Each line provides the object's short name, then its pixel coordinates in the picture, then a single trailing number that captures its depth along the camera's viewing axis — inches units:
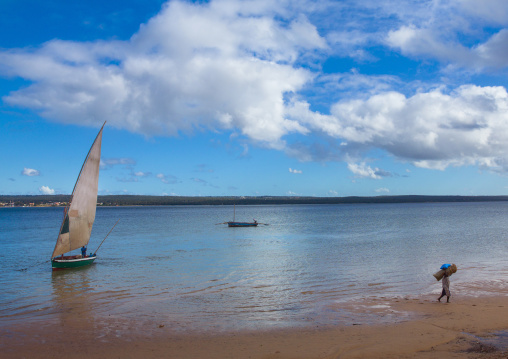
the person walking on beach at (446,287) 621.0
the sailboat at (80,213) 1023.0
